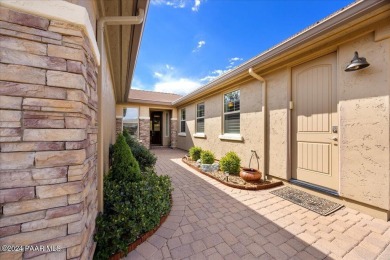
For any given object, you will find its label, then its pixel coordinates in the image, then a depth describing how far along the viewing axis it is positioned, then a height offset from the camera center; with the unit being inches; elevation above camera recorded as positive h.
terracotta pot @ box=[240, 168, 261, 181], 157.6 -43.0
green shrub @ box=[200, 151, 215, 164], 216.7 -36.6
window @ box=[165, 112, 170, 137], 461.1 +16.3
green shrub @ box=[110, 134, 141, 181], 109.6 -24.8
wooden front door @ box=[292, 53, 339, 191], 123.6 +5.9
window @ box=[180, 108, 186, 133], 393.1 +23.6
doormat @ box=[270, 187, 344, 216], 110.9 -52.1
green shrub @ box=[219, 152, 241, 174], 183.8 -37.5
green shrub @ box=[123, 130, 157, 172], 178.1 -30.6
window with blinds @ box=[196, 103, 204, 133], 308.5 +23.1
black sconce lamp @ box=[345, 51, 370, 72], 101.1 +41.3
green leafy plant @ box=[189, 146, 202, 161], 257.0 -35.7
